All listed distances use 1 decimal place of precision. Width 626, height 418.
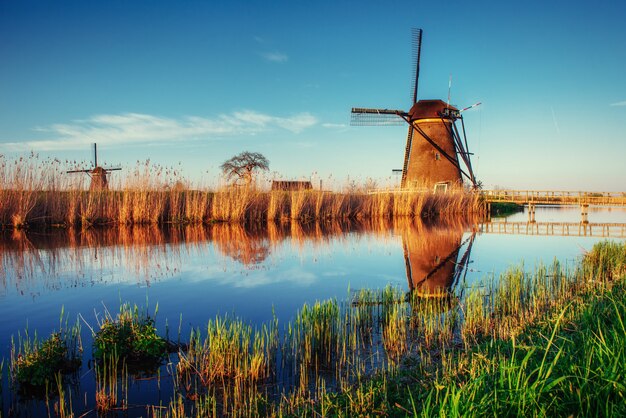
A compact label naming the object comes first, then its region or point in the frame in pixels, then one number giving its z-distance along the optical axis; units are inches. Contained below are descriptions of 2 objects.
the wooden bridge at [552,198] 1056.8
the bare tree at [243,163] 2034.9
